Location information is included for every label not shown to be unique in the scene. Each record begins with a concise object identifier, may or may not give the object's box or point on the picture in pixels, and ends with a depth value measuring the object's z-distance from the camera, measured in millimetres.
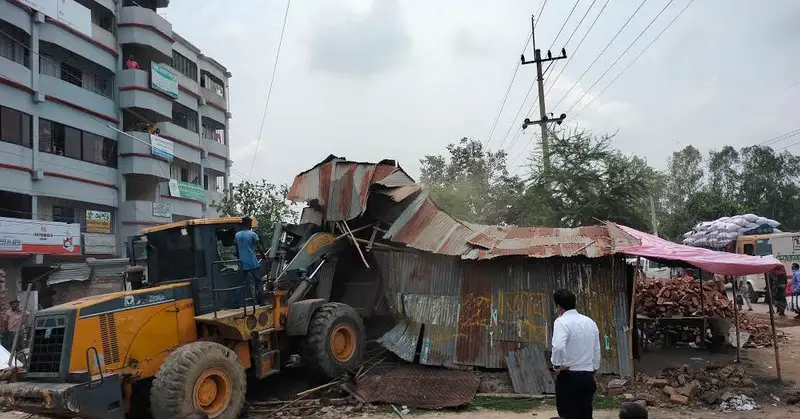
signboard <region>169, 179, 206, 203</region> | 33438
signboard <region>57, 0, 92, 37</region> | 25672
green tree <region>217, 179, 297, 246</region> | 23000
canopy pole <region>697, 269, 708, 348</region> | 12367
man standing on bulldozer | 8328
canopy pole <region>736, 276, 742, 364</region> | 10756
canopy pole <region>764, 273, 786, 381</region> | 9225
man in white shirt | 5152
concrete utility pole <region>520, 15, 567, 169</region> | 23297
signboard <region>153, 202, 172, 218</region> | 31000
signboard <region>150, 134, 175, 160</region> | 30622
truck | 21109
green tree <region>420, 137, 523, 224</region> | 26859
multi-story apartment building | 23656
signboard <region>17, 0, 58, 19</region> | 23942
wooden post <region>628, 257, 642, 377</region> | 9062
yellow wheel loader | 6691
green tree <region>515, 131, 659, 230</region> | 20359
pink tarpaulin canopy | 8695
